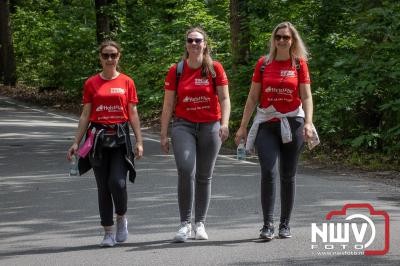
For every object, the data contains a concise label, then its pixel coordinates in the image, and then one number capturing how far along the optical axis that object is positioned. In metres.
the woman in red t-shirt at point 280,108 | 14.89
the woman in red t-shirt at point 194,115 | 15.00
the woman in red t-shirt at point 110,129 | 14.72
